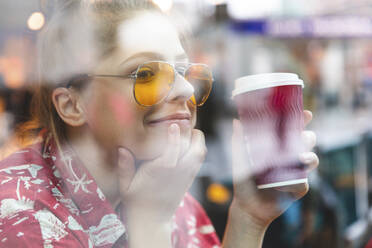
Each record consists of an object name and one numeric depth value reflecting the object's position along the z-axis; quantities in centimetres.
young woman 103
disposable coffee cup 95
